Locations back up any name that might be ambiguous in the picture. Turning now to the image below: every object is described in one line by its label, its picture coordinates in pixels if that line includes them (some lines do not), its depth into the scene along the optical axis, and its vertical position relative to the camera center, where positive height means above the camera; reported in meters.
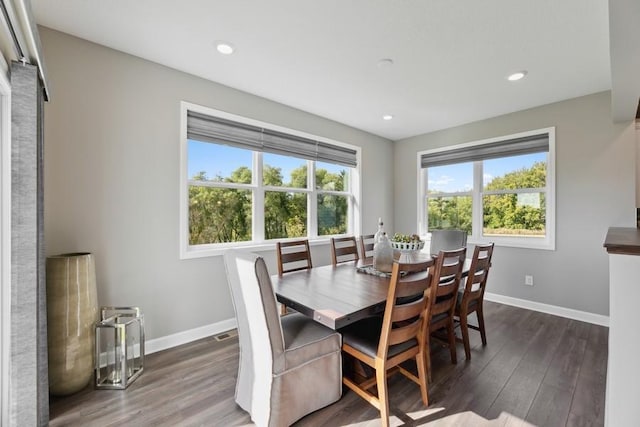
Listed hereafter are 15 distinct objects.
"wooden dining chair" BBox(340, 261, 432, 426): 1.53 -0.77
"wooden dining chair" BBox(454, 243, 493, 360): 2.30 -0.69
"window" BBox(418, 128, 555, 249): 3.56 +0.36
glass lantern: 1.97 -1.00
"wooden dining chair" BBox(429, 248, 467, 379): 1.78 -0.52
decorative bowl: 2.33 -0.26
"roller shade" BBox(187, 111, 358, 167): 2.79 +0.89
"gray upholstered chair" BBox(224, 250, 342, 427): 1.47 -0.82
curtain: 1.41 -0.19
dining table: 1.50 -0.51
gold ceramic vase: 1.83 -0.71
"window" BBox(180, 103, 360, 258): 2.82 +0.39
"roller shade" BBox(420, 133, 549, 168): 3.54 +0.89
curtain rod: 1.22 +0.88
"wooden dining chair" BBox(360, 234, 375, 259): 3.15 -0.38
